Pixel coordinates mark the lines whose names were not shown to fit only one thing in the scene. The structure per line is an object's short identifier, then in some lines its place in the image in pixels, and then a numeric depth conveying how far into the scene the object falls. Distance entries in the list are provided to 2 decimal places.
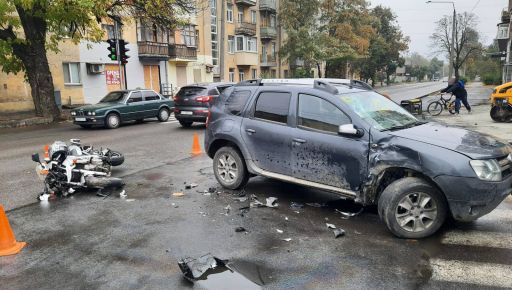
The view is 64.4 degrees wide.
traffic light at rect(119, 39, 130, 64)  19.92
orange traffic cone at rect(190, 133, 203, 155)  10.28
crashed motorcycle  6.60
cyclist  17.19
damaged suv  4.38
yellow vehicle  14.49
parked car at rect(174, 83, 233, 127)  14.91
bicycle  18.12
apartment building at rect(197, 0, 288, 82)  39.34
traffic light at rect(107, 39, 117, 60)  19.97
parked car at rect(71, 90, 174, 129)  15.68
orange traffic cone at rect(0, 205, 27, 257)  4.48
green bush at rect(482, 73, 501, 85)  53.75
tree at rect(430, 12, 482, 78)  64.69
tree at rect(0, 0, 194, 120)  15.04
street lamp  31.39
